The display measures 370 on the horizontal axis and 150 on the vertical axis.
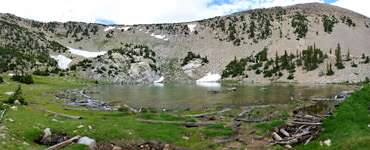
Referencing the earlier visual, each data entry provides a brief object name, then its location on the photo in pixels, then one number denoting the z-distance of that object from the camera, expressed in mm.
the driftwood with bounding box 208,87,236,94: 44053
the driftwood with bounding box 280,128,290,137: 12852
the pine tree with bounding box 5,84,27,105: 19734
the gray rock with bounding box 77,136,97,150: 10912
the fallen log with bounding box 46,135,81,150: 9668
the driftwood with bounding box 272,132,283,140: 12119
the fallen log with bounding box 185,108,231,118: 19172
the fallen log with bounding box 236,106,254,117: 19581
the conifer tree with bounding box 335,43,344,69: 70669
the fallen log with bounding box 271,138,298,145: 11156
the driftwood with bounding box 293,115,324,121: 15811
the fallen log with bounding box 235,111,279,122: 16797
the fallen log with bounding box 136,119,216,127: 15711
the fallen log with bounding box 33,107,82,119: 16812
